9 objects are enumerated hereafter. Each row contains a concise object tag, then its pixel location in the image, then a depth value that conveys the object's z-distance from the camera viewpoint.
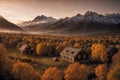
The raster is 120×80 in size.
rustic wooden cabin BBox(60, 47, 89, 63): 51.20
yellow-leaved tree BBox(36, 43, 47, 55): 58.20
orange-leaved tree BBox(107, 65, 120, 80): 33.88
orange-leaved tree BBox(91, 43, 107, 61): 50.99
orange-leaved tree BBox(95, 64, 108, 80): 36.97
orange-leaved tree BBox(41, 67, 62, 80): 33.24
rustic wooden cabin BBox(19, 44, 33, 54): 60.19
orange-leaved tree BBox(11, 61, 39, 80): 30.62
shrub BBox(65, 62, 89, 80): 35.36
